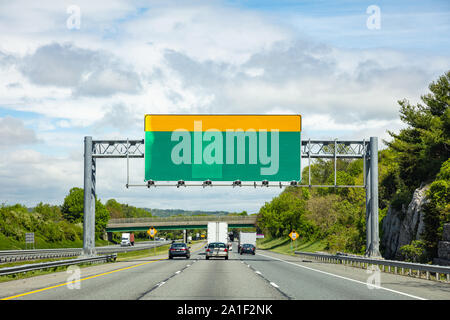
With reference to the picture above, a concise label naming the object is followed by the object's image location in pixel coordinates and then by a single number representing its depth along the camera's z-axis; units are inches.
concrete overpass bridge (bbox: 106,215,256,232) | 4672.7
